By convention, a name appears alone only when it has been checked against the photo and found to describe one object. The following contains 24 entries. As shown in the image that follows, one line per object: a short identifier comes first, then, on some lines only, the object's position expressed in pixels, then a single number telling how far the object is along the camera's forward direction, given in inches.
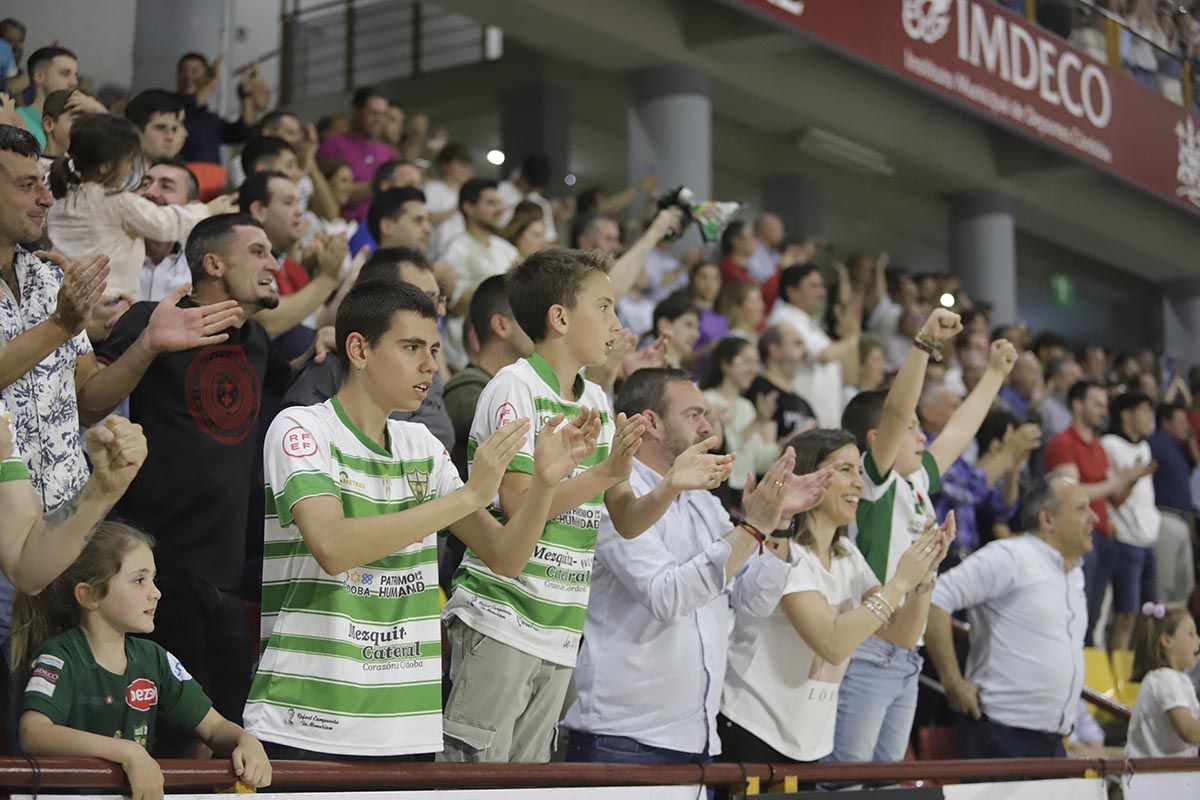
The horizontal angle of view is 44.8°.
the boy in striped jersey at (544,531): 142.9
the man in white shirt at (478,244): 304.5
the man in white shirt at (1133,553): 376.8
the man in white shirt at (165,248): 213.9
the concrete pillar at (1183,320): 741.3
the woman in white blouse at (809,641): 181.3
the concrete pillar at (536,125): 577.6
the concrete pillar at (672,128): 461.7
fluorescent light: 589.9
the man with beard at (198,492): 150.3
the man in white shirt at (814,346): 363.9
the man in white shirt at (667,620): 161.2
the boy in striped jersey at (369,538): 122.9
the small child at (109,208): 198.1
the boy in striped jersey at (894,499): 204.1
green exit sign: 773.3
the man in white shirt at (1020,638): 234.1
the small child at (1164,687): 243.1
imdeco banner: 460.1
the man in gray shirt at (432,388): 162.4
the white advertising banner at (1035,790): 179.8
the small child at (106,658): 123.0
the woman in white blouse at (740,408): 304.2
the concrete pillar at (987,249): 617.0
